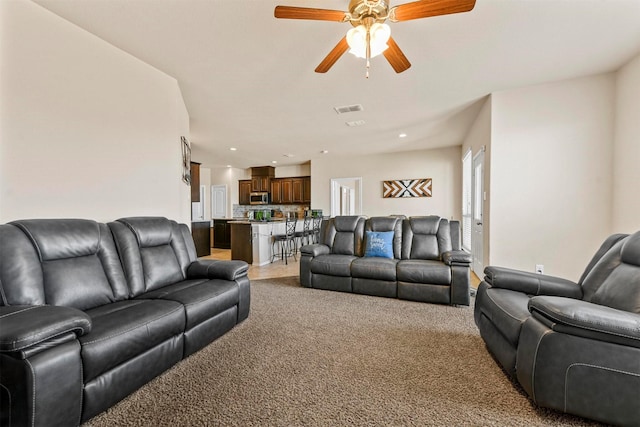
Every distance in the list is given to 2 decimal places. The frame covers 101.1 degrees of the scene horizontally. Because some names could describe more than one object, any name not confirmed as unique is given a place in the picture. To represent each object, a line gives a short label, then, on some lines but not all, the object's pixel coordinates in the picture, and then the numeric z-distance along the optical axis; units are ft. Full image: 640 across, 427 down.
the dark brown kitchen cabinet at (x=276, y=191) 29.35
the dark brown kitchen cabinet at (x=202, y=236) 21.02
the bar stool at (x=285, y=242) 19.47
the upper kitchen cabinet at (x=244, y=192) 30.60
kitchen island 18.19
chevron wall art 22.95
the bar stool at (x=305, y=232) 22.03
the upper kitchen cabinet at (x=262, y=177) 29.60
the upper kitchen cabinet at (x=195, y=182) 21.12
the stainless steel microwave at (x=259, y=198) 29.50
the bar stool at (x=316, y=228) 23.61
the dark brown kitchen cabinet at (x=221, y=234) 26.58
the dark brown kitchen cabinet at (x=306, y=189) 28.07
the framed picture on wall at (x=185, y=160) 12.05
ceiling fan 5.52
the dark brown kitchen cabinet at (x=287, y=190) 28.86
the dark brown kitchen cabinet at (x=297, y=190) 28.40
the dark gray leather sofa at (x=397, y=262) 10.32
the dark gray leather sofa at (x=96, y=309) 3.73
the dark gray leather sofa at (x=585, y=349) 4.05
